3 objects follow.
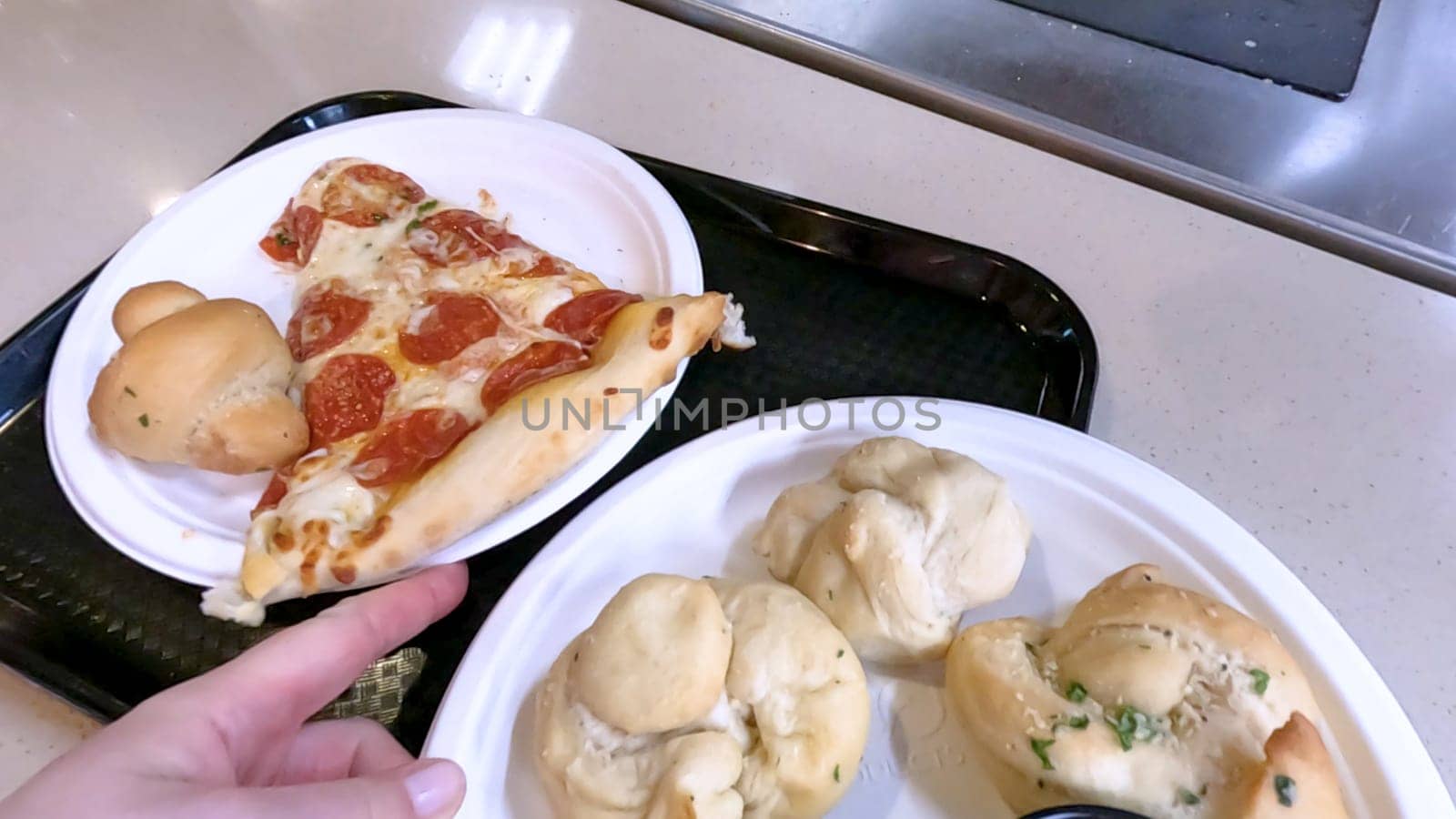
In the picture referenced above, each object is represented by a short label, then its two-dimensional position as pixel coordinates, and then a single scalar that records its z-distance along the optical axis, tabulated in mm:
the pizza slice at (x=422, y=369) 352
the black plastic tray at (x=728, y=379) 348
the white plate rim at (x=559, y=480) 357
